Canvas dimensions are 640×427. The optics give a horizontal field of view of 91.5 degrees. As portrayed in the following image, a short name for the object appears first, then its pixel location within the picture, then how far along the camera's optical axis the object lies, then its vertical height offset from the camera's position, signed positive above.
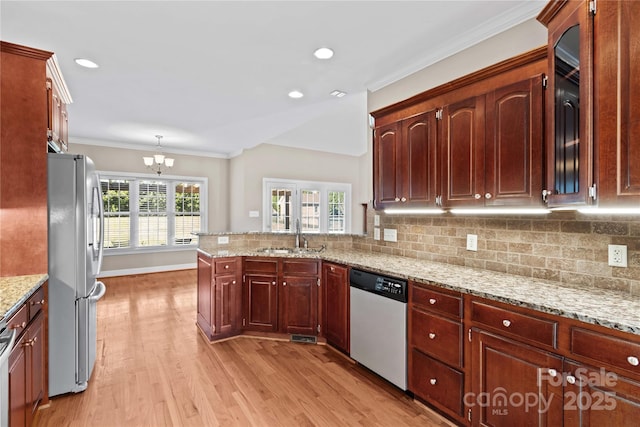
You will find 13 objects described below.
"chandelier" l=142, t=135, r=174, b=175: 5.46 +0.96
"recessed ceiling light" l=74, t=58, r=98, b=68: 2.80 +1.38
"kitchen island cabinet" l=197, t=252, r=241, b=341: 3.13 -0.85
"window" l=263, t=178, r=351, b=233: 7.08 +0.22
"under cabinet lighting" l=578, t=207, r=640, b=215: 1.32 +0.02
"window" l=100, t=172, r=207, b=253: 6.11 +0.06
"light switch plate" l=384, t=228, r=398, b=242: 3.13 -0.21
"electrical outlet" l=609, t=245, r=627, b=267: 1.73 -0.24
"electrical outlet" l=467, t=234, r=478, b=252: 2.46 -0.23
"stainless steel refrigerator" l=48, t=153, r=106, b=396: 2.21 -0.41
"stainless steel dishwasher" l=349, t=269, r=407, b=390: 2.24 -0.86
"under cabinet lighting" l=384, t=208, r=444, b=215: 2.45 +0.02
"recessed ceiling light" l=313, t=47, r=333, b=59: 2.65 +1.40
